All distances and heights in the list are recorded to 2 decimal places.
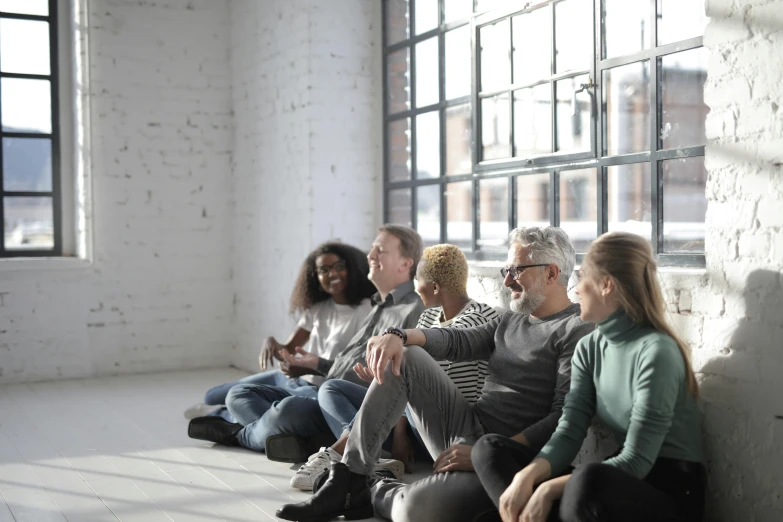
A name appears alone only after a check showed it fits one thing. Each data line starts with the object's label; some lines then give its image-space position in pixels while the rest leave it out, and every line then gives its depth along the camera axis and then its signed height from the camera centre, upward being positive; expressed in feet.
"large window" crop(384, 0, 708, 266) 11.42 +1.82
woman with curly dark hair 14.98 -1.07
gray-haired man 10.18 -1.61
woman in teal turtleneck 8.25 -1.74
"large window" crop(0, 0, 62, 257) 21.58 +2.74
